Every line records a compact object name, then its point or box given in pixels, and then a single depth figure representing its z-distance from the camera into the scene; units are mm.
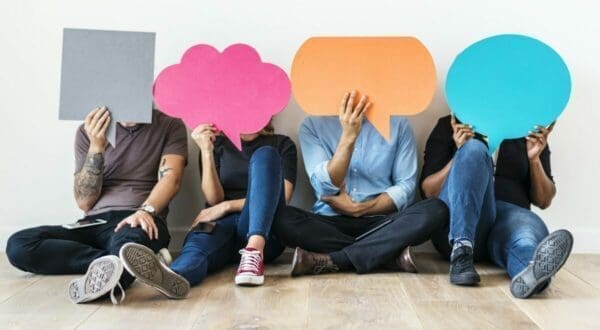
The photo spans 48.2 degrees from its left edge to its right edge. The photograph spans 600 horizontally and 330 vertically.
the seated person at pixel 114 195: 2086
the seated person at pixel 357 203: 2131
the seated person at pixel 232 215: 1793
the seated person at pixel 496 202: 1838
